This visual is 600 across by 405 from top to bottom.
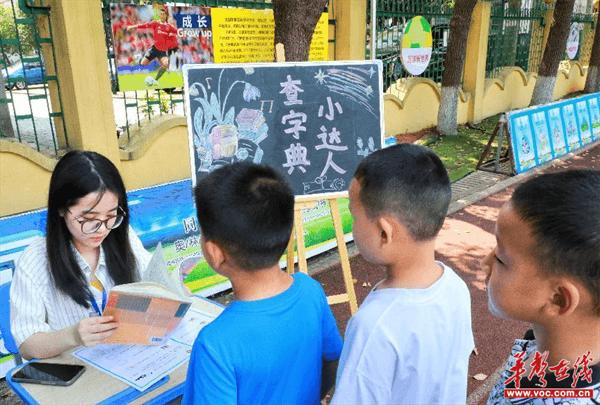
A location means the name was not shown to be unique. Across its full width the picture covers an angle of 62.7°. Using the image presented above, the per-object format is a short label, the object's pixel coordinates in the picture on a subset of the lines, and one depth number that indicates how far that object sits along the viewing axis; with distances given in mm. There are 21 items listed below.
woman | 1856
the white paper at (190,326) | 1886
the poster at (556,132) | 7938
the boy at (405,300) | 1292
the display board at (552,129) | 7312
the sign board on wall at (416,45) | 8094
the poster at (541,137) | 7590
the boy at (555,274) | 974
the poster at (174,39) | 4574
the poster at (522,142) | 7183
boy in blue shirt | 1232
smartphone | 1636
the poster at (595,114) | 9104
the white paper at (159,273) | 1764
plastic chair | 1958
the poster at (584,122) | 8727
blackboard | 3002
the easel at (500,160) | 7180
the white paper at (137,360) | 1649
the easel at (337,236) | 3168
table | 1568
